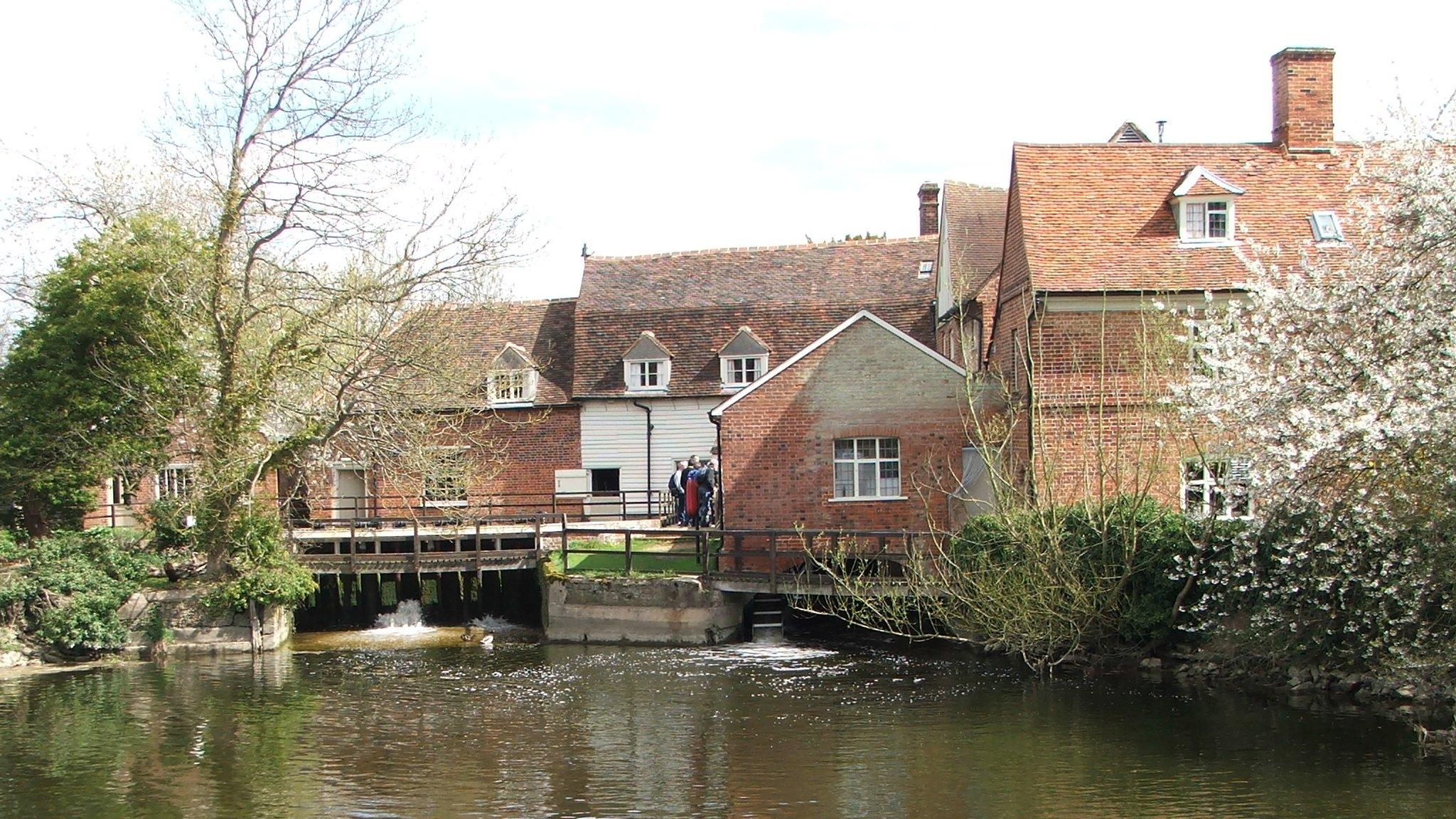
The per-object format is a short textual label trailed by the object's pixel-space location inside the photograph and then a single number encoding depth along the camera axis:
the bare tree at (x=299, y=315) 22.00
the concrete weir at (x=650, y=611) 22.80
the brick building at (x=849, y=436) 23.45
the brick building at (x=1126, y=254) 20.47
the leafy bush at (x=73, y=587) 21.38
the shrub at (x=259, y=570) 22.61
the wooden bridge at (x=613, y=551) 22.06
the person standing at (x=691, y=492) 26.88
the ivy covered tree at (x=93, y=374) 23.77
